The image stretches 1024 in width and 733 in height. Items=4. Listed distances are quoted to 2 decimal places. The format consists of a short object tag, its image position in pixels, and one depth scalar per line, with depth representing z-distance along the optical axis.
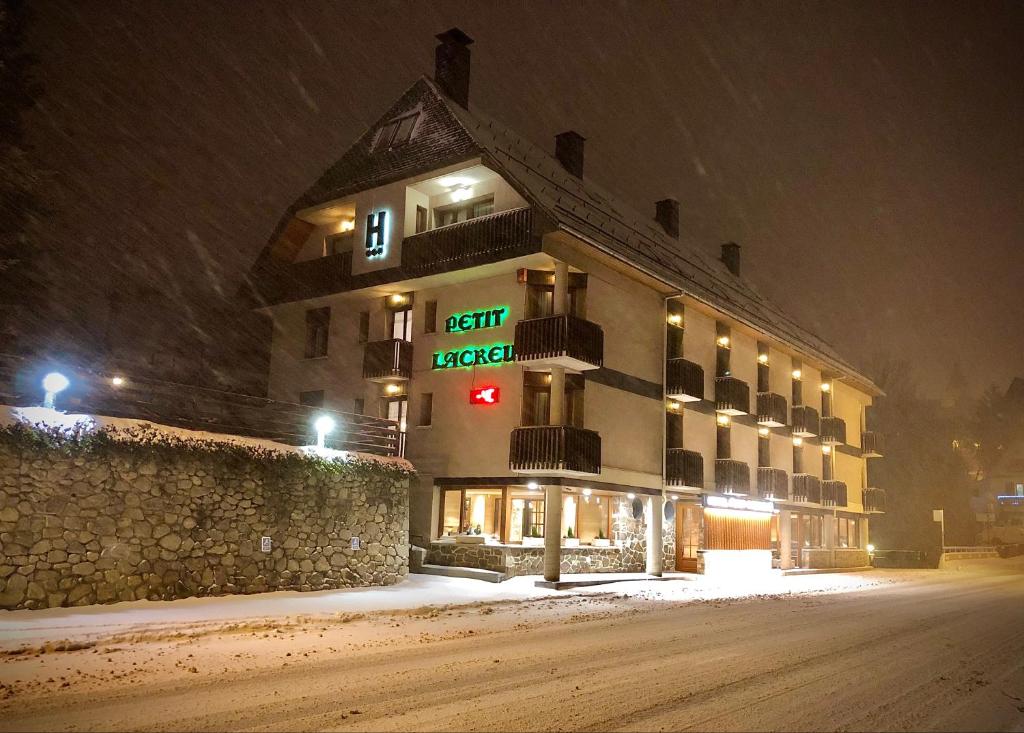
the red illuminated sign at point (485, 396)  25.61
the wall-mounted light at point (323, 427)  19.72
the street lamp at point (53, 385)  14.62
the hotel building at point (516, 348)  24.66
